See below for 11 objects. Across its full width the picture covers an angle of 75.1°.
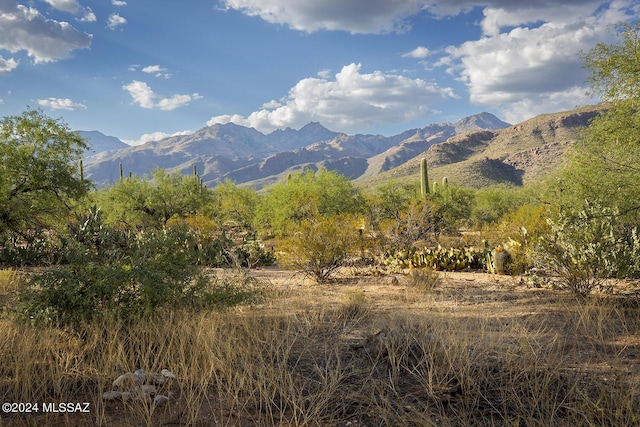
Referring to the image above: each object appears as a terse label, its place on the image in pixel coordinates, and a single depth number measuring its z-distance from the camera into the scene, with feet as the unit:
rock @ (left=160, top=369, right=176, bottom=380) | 13.75
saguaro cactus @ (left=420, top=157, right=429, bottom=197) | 115.77
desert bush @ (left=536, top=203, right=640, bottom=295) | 24.40
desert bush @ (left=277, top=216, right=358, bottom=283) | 36.76
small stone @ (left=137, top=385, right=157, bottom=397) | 12.50
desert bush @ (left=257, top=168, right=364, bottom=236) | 76.95
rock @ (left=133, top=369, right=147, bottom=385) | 13.41
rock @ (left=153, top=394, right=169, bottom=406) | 12.30
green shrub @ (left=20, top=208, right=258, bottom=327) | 17.79
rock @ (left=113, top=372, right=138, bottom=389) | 13.00
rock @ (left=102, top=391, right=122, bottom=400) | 12.62
